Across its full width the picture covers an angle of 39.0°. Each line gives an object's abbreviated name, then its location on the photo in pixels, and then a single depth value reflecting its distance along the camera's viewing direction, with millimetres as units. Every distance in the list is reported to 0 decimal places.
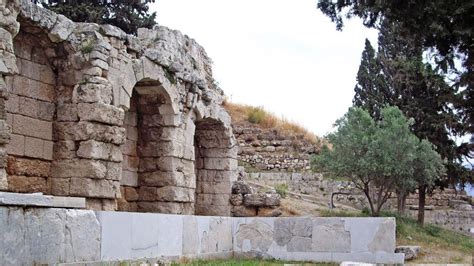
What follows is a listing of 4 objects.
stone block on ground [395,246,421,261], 16234
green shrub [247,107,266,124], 31172
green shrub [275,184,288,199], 22656
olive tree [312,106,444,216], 19953
